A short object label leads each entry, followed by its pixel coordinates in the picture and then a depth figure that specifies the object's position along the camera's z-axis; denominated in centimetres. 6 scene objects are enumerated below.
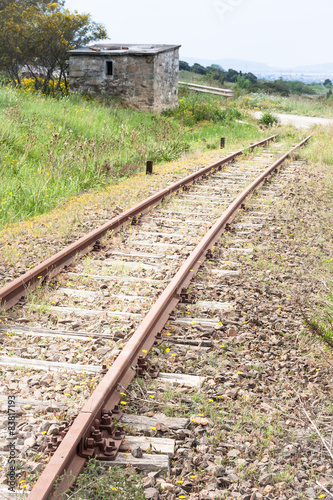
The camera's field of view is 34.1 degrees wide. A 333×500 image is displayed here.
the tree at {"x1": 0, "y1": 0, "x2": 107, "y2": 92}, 2222
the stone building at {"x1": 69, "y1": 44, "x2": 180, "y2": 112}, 2233
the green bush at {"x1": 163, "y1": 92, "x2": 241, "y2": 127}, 2350
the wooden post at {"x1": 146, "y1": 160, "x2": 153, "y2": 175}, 1191
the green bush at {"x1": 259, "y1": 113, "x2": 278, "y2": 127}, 2549
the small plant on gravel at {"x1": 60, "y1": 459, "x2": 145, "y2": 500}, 270
